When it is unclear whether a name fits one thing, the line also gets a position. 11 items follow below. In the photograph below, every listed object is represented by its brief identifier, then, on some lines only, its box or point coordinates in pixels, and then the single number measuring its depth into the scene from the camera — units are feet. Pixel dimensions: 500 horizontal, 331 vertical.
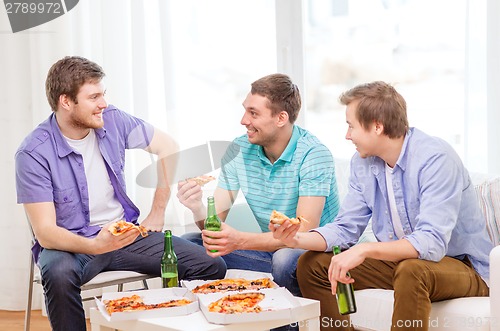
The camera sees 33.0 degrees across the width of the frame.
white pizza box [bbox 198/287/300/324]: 7.87
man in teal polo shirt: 10.46
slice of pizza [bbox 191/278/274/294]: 8.78
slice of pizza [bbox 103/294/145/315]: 8.23
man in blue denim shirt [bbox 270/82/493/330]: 8.68
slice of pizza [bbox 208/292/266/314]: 7.97
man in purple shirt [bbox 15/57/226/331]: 9.93
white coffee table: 7.87
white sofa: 8.32
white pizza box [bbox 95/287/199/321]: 8.11
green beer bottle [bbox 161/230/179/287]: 9.64
